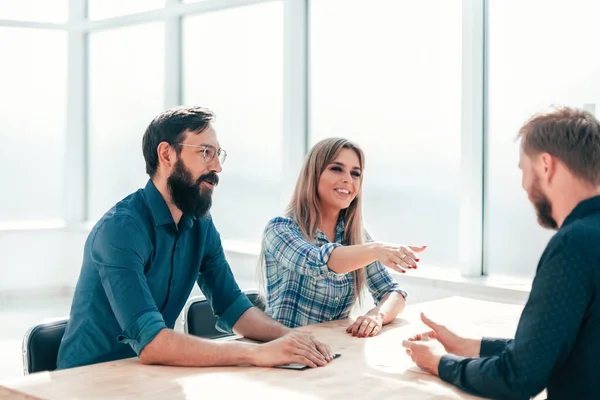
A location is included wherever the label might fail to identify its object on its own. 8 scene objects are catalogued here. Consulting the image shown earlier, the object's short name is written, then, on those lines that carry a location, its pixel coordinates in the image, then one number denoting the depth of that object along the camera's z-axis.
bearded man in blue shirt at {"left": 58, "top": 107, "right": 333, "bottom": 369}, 2.10
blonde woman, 2.76
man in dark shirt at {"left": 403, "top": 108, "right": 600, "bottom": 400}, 1.56
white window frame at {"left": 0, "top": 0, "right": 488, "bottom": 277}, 4.09
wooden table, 1.80
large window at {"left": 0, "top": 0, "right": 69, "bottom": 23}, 6.78
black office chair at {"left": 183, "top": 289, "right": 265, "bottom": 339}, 2.80
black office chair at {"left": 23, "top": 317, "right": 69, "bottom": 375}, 2.29
